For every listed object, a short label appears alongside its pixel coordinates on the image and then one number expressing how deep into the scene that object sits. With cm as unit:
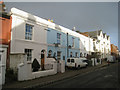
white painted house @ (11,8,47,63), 1166
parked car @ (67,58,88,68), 1622
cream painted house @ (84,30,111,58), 3399
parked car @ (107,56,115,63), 2937
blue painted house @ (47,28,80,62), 1644
